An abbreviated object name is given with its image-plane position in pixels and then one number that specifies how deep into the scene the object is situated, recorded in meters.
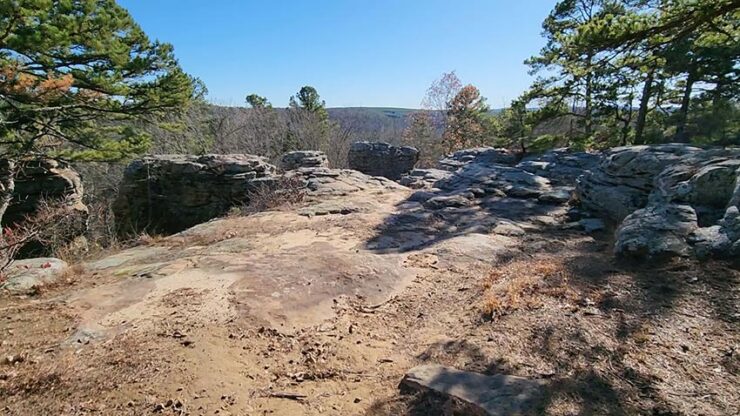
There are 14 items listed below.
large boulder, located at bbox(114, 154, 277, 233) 10.41
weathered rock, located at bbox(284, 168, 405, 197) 9.30
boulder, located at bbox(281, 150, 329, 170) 12.59
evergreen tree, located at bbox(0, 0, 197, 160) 5.89
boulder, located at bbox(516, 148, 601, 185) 9.23
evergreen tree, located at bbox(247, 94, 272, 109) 27.73
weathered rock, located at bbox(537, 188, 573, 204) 7.27
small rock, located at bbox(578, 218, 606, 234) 5.54
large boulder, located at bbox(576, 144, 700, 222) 5.56
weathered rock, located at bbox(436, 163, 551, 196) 8.52
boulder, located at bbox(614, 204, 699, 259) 3.63
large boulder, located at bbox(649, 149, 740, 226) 4.00
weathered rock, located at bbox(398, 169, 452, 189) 11.26
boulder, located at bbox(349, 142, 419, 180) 15.73
